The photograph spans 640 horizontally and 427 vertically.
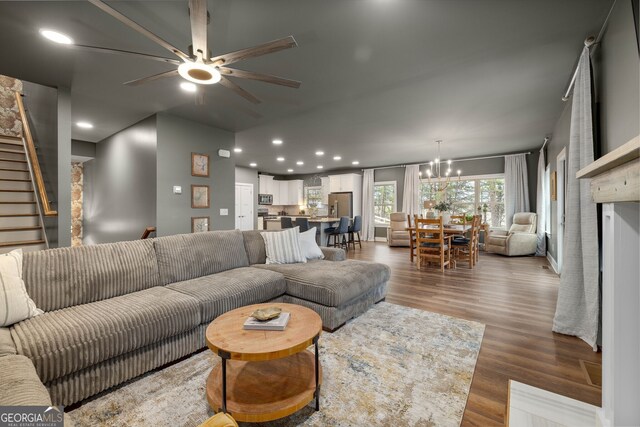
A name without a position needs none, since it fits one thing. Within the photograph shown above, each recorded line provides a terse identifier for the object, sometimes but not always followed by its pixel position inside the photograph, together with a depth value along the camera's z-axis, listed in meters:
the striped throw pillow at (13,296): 1.59
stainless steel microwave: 10.31
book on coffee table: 1.59
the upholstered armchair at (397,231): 8.01
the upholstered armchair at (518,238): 6.13
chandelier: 8.02
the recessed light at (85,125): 4.70
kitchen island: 6.94
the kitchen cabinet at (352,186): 9.41
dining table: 4.93
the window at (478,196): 7.45
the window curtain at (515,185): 6.89
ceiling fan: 1.59
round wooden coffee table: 1.34
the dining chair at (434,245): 4.85
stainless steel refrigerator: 9.40
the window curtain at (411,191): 8.46
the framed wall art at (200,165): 4.64
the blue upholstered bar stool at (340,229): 7.14
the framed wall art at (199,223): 4.68
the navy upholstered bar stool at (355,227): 7.61
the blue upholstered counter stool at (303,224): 6.86
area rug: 1.47
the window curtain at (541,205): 6.04
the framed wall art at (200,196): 4.67
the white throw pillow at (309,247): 3.45
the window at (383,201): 9.24
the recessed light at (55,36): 2.28
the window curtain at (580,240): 2.22
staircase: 3.59
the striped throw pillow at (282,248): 3.29
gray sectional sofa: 1.45
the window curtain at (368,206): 9.42
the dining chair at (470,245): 5.06
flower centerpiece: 5.90
